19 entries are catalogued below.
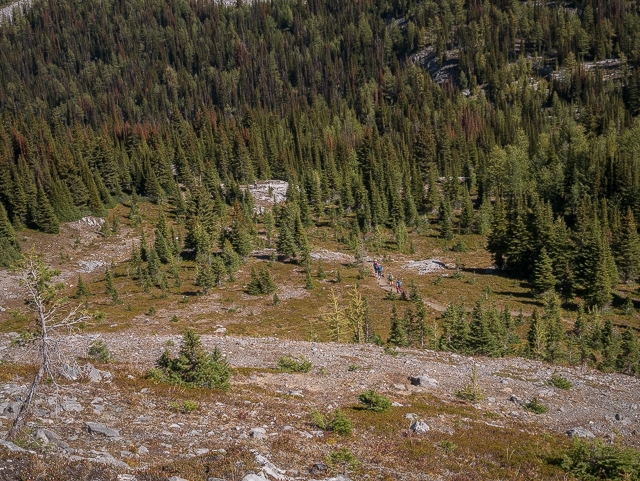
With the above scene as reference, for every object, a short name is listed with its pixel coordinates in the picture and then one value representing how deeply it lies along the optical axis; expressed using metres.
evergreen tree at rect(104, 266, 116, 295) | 56.72
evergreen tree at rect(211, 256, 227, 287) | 59.97
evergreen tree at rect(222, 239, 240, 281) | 64.55
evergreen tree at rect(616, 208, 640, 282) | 67.38
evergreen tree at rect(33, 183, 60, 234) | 81.44
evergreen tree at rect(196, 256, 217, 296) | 55.44
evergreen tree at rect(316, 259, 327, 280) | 66.56
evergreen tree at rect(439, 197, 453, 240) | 90.88
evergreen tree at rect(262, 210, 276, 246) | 86.09
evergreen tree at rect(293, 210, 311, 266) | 70.56
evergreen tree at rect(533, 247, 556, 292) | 60.50
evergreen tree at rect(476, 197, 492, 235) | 93.88
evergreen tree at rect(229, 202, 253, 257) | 72.00
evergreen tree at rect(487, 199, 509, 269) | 71.44
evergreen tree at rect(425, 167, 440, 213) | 104.50
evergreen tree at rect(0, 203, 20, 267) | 66.44
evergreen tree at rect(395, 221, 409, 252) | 84.12
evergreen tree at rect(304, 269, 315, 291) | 60.83
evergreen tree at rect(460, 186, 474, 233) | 93.94
